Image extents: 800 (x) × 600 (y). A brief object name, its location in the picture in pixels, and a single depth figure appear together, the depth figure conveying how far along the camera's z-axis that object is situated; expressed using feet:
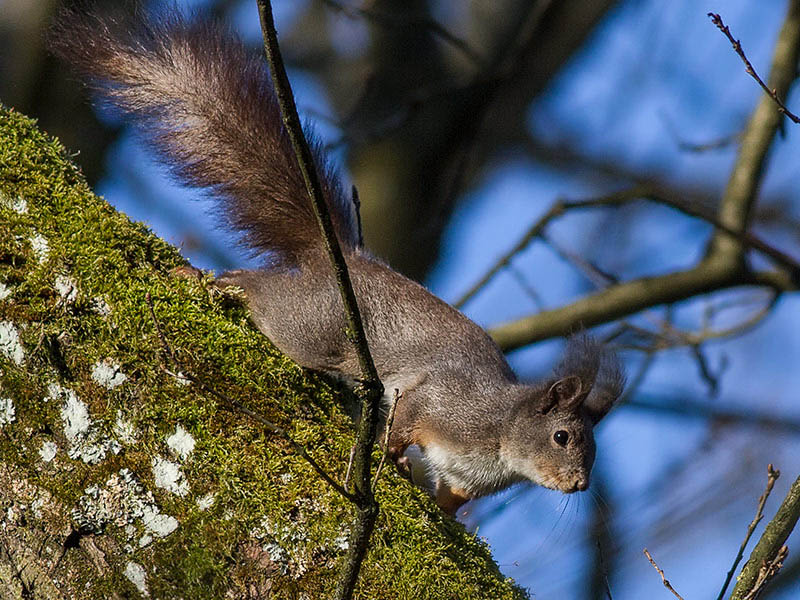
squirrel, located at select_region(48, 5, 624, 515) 19.71
